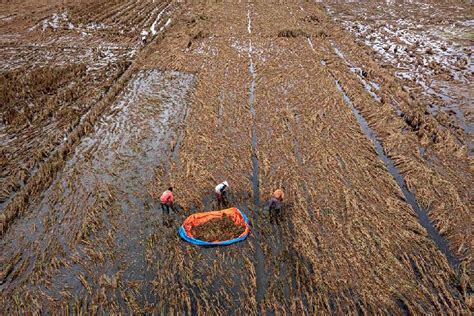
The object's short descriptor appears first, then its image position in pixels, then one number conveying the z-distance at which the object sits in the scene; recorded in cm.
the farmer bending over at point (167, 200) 970
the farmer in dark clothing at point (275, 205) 973
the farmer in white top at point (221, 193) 1012
